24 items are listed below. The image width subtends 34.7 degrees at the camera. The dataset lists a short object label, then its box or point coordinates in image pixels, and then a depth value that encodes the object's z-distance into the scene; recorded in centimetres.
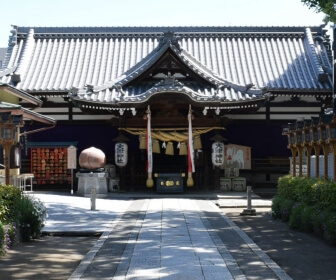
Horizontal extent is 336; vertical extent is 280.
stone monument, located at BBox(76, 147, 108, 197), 2339
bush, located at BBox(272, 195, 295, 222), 1548
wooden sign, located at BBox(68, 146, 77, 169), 2458
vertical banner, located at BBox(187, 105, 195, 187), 2339
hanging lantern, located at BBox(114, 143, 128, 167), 2408
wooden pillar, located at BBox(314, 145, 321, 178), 1530
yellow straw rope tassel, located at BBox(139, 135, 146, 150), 2469
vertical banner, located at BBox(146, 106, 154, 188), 2327
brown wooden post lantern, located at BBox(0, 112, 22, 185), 1279
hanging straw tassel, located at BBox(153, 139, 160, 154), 2490
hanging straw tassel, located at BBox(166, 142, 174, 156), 2498
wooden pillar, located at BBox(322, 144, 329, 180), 1444
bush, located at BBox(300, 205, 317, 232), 1331
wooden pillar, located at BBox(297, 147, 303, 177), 1719
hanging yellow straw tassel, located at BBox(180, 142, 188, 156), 2497
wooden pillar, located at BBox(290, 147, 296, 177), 1759
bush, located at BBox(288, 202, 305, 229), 1405
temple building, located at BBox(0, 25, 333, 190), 2444
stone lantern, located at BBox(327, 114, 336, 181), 1330
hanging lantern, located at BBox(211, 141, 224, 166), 2412
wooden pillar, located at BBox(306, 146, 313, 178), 1600
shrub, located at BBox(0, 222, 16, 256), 1017
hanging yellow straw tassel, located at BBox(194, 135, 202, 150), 2484
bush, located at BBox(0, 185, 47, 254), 1114
